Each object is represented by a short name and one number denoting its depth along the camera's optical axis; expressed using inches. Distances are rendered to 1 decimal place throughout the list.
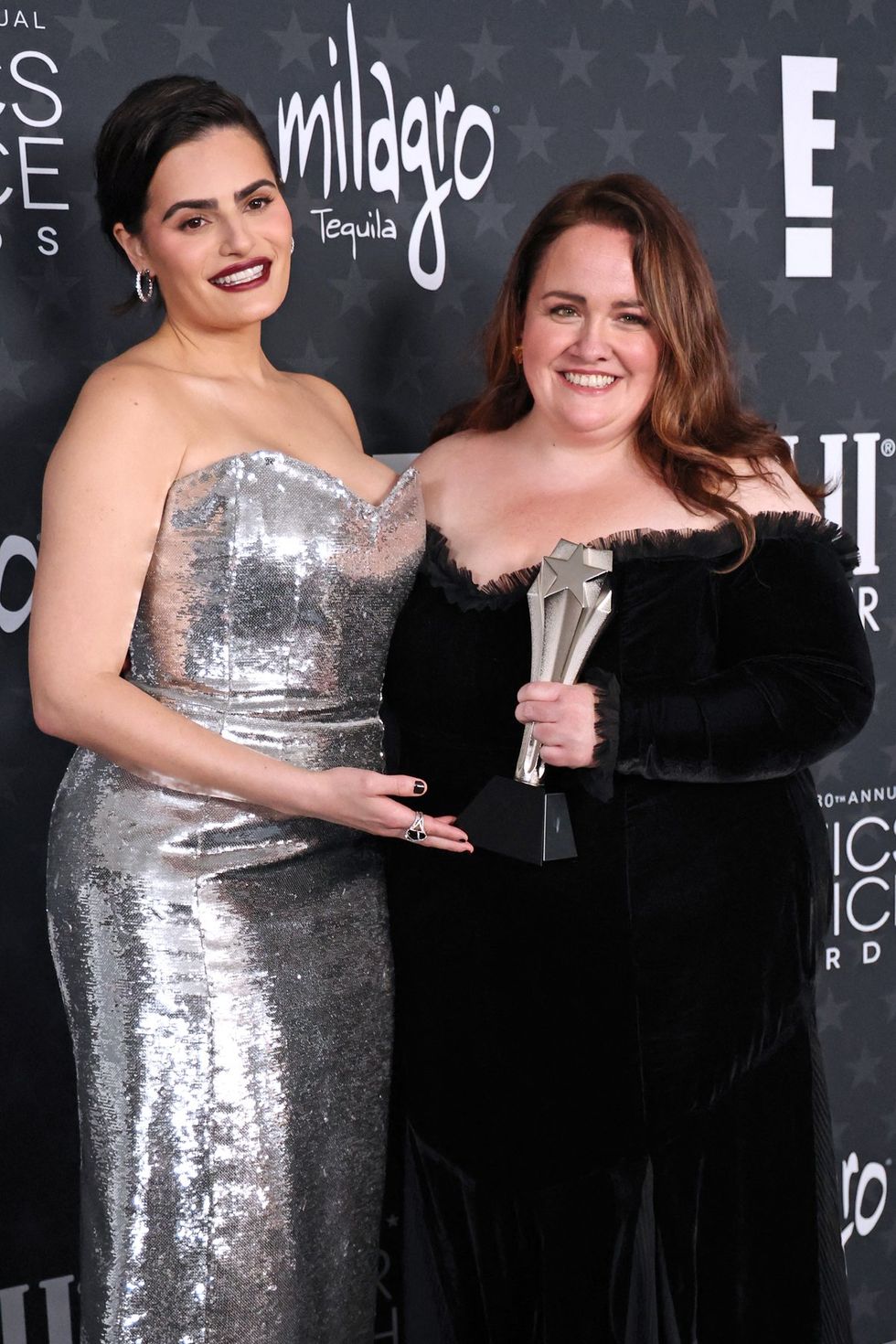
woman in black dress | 139.9
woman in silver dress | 137.1
